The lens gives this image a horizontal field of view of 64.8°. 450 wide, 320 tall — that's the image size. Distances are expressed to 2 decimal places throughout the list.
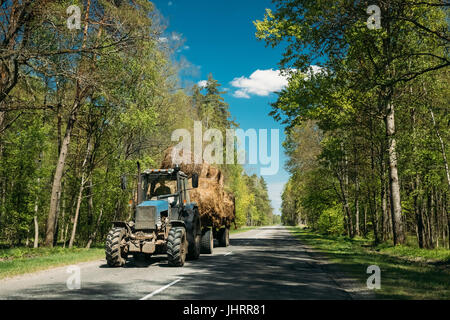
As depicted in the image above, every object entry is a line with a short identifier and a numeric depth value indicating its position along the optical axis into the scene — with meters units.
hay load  16.75
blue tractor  10.79
